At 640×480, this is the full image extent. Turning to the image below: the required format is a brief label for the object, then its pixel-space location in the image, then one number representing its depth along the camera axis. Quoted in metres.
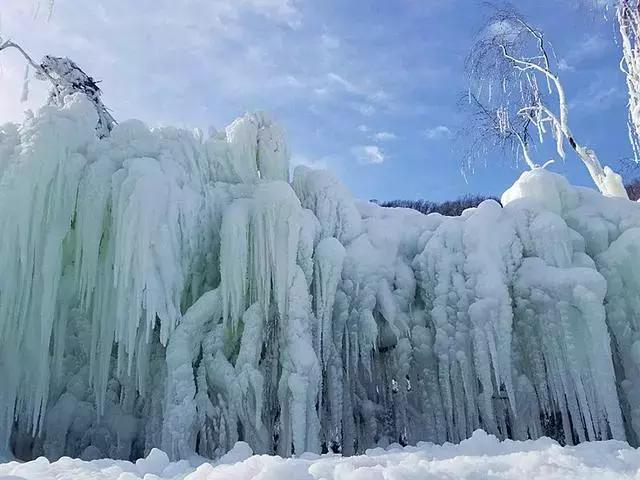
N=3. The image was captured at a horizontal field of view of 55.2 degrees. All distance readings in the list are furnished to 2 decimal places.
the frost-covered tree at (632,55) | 10.05
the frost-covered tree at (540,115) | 12.39
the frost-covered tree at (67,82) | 8.66
